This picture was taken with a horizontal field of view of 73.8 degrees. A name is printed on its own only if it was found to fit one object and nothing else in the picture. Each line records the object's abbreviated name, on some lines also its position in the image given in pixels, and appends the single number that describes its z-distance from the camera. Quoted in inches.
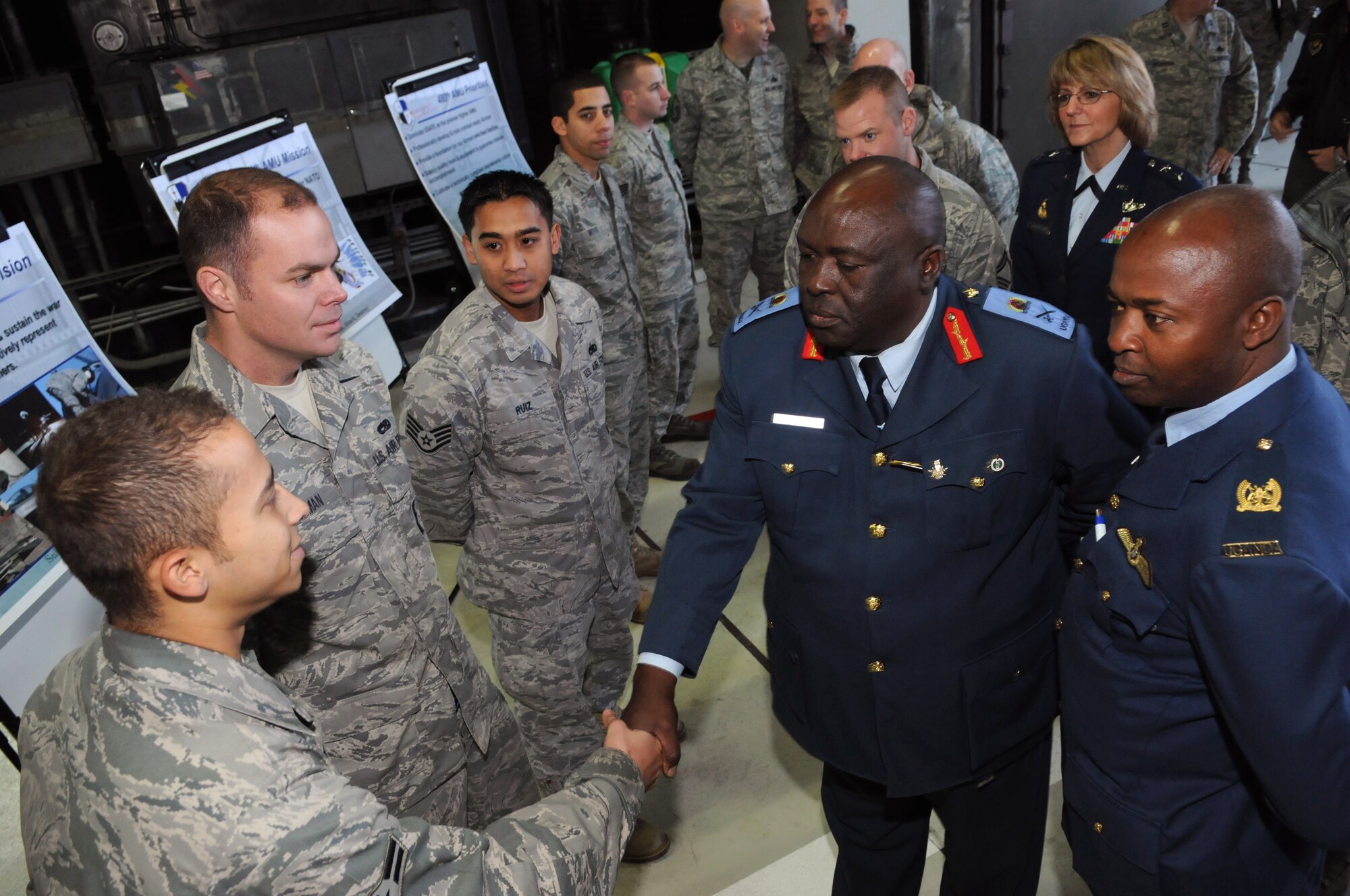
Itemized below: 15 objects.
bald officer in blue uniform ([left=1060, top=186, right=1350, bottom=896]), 42.9
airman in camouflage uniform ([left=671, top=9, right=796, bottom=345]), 186.7
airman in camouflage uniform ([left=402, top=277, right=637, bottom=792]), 85.0
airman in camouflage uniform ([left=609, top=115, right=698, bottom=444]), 159.6
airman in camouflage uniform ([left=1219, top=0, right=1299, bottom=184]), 222.1
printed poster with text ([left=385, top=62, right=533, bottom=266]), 171.2
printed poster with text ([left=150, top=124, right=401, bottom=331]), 130.5
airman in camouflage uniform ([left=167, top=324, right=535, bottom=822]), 66.4
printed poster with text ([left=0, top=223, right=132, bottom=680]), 72.9
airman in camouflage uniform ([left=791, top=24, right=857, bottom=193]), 188.1
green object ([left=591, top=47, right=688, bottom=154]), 245.1
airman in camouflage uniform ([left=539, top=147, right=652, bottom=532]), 140.1
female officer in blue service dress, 102.7
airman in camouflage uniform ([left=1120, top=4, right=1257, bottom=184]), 179.8
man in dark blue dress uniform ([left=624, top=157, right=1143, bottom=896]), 58.6
